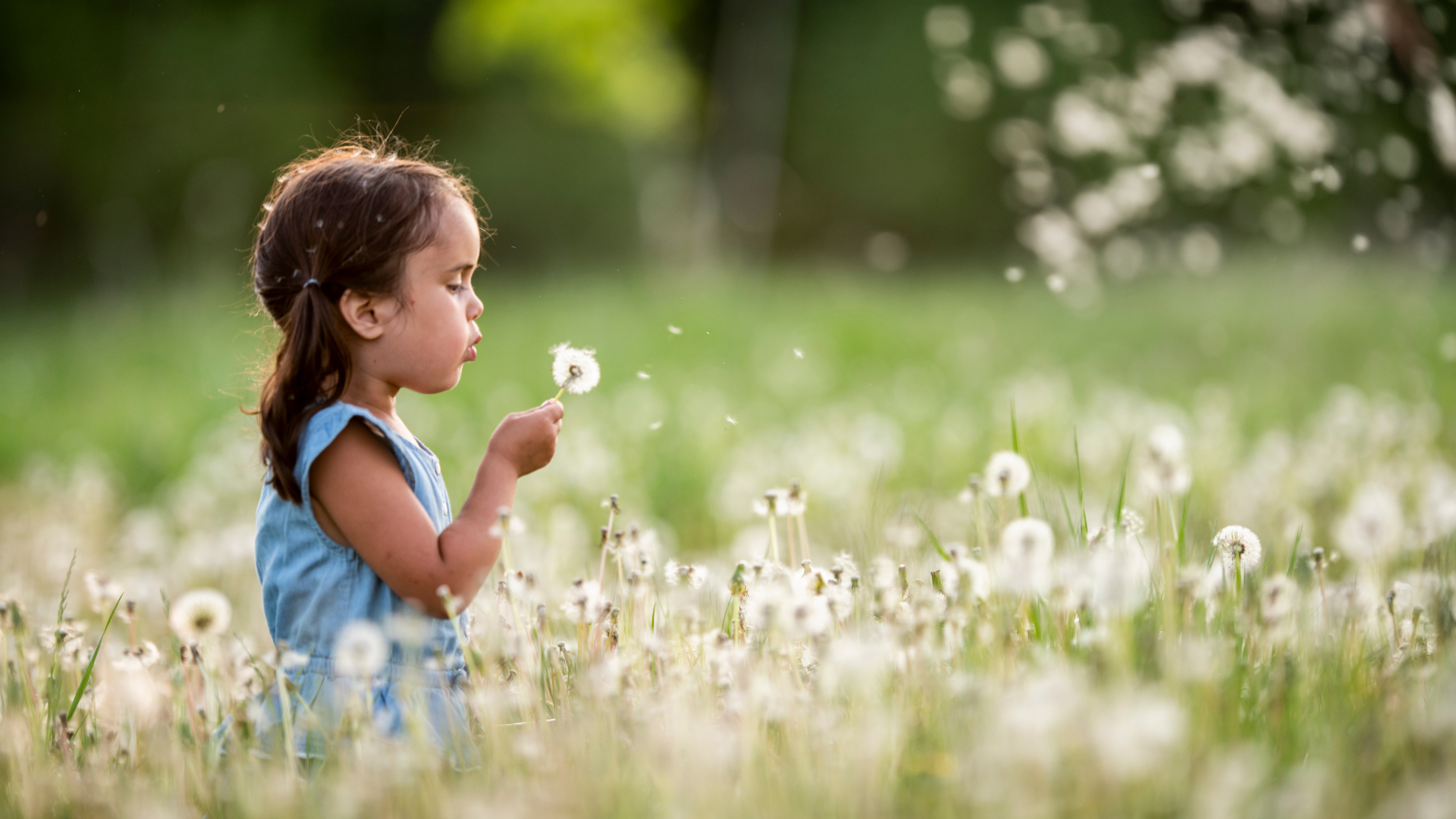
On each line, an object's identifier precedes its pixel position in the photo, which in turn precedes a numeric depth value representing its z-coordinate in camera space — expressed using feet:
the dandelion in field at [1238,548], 10.61
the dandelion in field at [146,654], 10.69
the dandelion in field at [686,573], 10.67
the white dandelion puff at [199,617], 10.62
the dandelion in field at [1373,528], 10.58
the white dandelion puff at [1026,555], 10.12
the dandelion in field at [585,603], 10.51
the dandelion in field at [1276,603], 10.20
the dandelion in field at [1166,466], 10.25
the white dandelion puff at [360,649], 10.10
